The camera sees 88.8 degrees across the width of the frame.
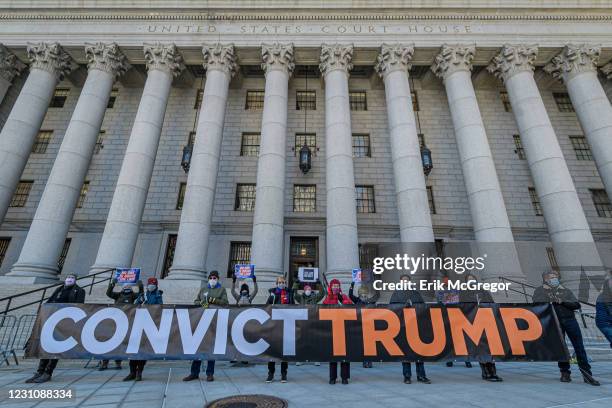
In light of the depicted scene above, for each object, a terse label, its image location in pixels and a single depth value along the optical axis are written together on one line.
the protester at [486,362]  6.07
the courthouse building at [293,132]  14.43
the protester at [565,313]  5.95
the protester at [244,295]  8.70
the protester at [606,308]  6.44
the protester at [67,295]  6.28
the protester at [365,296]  7.94
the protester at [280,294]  8.26
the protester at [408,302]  5.99
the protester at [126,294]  7.87
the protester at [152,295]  7.35
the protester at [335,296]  7.80
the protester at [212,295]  7.09
